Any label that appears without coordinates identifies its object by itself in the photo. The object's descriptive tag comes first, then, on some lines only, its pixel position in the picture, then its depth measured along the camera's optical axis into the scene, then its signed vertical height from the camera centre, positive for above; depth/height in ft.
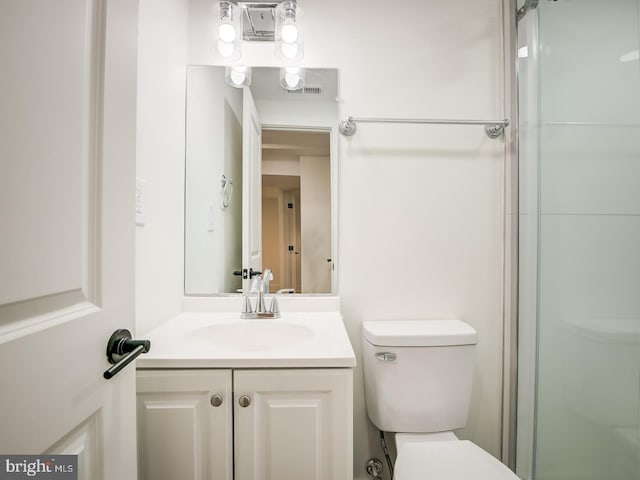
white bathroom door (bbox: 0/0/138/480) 1.16 +0.05
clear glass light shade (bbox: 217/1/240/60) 3.90 +2.73
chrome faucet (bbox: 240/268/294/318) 3.86 -0.91
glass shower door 2.75 -0.03
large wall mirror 4.18 +0.78
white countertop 2.66 -1.09
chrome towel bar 4.09 +1.61
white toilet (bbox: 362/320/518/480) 3.66 -1.79
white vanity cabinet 2.61 -1.67
